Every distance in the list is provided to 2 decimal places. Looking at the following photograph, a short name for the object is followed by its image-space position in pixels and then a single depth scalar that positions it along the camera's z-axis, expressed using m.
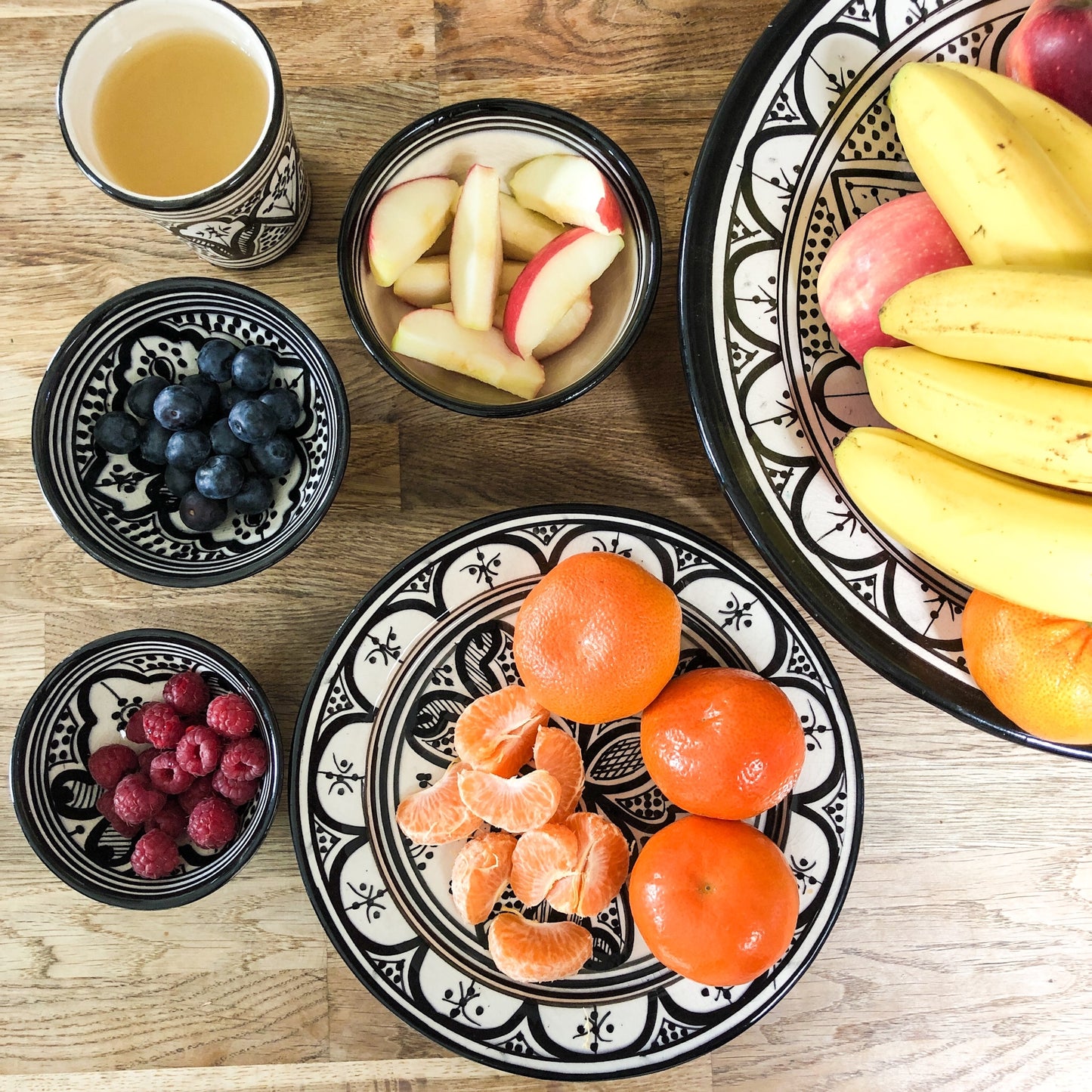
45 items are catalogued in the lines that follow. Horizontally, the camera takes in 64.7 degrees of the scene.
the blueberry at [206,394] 0.80
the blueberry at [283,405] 0.79
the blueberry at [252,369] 0.78
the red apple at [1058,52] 0.70
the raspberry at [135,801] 0.81
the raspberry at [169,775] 0.83
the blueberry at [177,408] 0.77
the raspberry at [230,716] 0.82
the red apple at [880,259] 0.71
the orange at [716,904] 0.74
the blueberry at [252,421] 0.77
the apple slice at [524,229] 0.82
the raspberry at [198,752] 0.82
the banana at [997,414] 0.60
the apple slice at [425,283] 0.82
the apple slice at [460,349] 0.80
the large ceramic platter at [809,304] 0.77
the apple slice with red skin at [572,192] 0.78
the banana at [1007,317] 0.57
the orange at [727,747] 0.75
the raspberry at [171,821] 0.83
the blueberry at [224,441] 0.78
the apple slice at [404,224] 0.78
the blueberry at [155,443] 0.79
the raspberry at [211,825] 0.81
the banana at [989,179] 0.62
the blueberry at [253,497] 0.80
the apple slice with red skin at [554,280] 0.78
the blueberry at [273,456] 0.79
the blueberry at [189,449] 0.78
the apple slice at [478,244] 0.79
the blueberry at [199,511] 0.79
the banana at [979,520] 0.62
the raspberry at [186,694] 0.84
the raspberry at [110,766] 0.84
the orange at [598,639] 0.74
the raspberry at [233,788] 0.83
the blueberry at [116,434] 0.79
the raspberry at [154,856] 0.81
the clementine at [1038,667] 0.71
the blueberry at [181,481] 0.80
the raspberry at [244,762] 0.82
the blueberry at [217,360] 0.80
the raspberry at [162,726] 0.82
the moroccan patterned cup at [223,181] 0.70
